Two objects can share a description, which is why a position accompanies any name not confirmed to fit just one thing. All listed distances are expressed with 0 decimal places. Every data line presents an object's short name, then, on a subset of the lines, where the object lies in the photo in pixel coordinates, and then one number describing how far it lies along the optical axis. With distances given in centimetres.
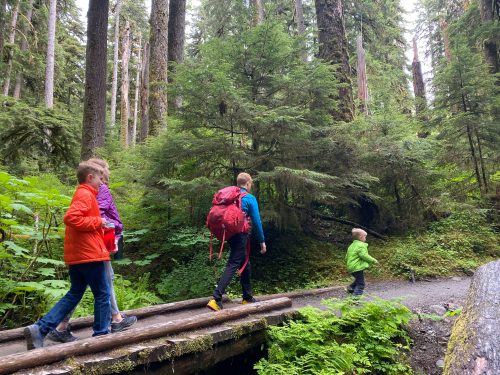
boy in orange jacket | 379
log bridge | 320
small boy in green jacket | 693
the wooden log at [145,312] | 439
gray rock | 633
